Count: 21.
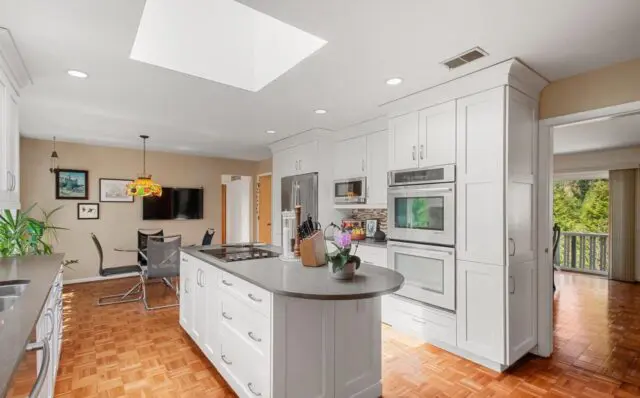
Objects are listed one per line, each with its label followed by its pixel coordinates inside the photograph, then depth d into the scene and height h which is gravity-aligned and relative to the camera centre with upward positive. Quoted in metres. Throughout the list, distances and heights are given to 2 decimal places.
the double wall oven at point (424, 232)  2.79 -0.30
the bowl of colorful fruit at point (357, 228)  4.02 -0.37
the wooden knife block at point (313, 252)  2.17 -0.35
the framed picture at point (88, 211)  5.53 -0.21
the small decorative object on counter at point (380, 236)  3.93 -0.44
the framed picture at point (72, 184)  5.35 +0.25
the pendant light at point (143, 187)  4.70 +0.17
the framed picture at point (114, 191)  5.71 +0.14
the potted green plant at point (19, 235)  2.65 -0.31
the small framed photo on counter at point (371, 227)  4.23 -0.35
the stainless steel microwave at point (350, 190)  4.01 +0.12
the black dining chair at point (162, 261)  4.00 -0.77
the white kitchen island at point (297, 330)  1.68 -0.76
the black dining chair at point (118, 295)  4.23 -1.34
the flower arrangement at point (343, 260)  1.81 -0.34
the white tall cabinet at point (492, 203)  2.45 -0.02
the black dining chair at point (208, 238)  4.99 -0.60
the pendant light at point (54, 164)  5.26 +0.56
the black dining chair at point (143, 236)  5.30 -0.64
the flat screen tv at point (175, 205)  6.09 -0.11
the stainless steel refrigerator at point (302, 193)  4.47 +0.10
